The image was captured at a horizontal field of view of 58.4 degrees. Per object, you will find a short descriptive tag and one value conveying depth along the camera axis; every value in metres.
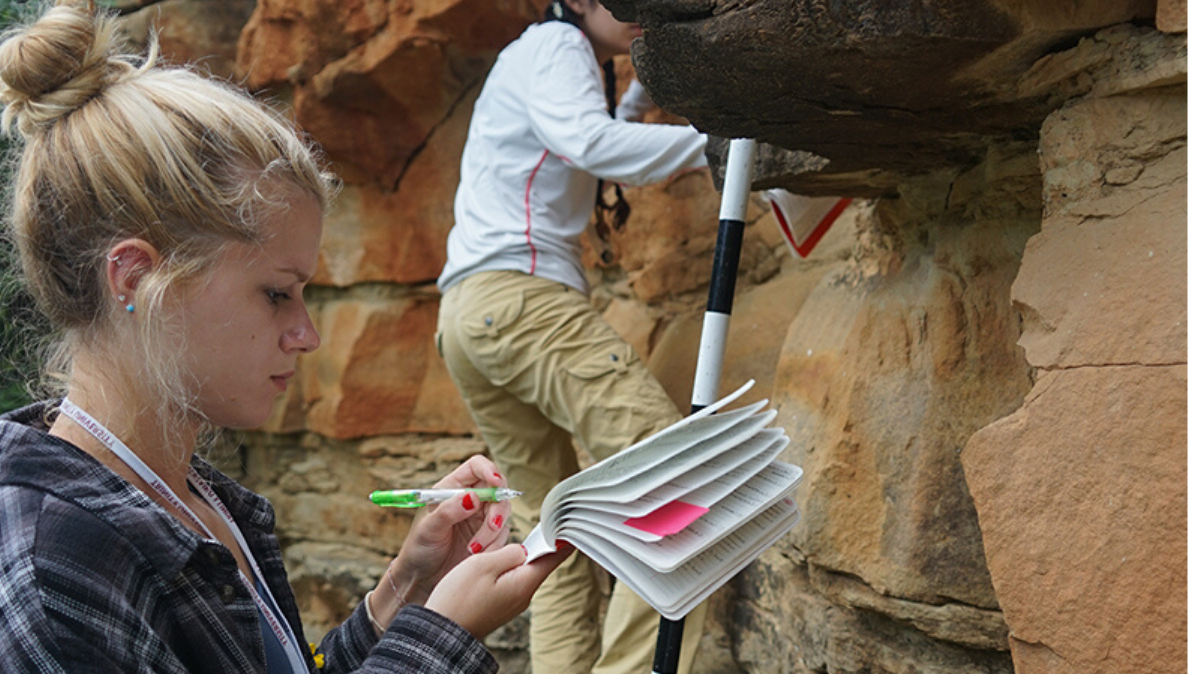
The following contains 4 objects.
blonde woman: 0.99
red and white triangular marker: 2.14
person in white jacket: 2.28
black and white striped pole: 1.80
